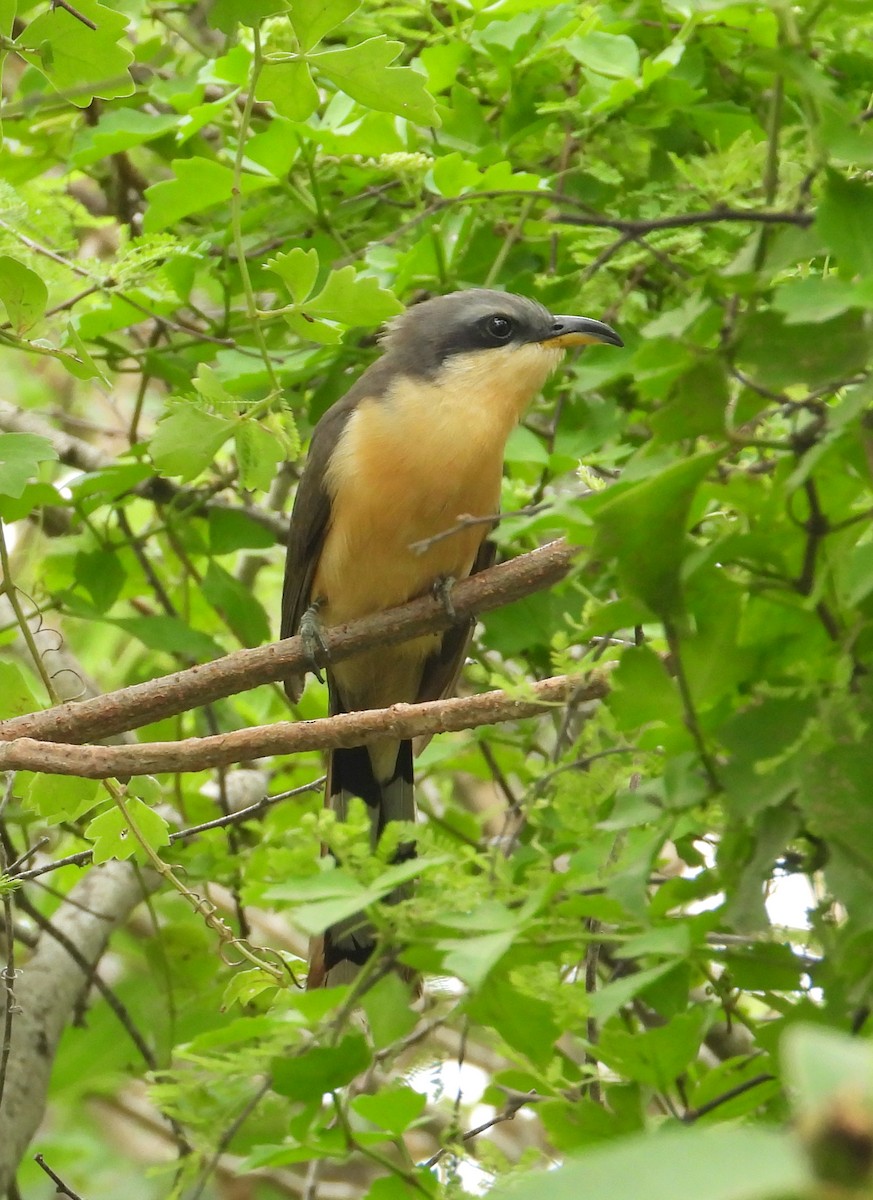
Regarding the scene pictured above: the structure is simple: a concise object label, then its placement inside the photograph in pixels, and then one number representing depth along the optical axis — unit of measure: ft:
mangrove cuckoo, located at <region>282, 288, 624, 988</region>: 26.76
